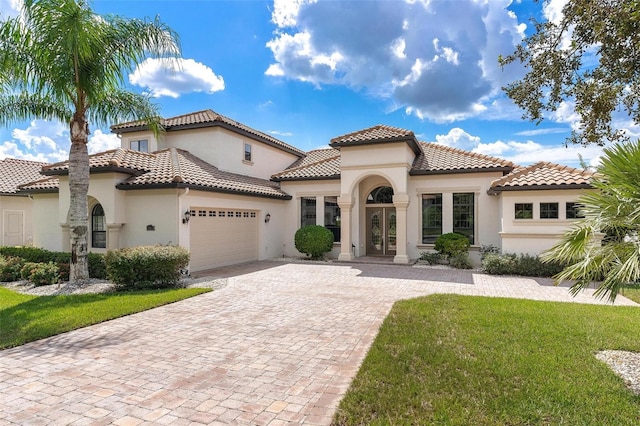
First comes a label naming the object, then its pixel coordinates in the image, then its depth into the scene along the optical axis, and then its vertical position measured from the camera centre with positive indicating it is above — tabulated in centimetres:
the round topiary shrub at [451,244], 1636 -125
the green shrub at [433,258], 1692 -193
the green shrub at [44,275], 1191 -188
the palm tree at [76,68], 1012 +468
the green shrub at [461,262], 1589 -200
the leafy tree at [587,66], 662 +316
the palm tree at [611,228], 447 -16
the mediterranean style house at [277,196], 1388 +102
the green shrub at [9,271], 1320 -193
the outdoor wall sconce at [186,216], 1350 +8
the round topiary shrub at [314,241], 1819 -118
